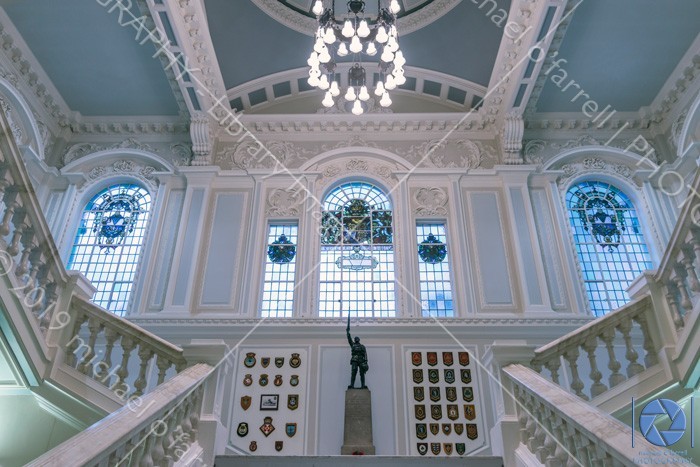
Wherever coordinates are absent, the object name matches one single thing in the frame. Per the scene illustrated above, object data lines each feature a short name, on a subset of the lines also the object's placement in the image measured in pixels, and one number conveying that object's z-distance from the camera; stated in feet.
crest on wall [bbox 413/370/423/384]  26.04
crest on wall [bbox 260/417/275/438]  24.73
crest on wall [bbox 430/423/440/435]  24.68
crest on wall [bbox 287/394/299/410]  25.38
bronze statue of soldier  24.52
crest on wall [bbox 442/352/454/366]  26.48
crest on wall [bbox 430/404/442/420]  25.04
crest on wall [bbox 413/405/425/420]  25.07
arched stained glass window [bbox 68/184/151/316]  29.99
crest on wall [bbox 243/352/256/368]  26.63
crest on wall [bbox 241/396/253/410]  25.44
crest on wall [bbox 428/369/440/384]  26.08
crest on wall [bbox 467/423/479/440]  24.47
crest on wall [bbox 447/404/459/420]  25.00
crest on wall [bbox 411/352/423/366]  26.55
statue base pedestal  22.20
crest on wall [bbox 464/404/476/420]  25.02
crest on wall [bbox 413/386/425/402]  25.57
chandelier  21.29
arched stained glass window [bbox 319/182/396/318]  29.40
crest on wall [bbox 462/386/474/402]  25.46
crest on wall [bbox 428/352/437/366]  26.53
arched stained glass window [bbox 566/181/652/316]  29.53
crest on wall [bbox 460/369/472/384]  26.00
